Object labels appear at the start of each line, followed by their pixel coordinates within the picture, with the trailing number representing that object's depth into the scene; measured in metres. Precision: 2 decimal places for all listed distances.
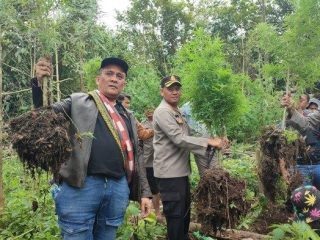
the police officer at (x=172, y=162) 3.30
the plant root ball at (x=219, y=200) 3.29
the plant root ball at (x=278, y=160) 3.94
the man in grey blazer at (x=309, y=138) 3.67
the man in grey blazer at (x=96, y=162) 2.20
